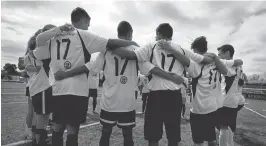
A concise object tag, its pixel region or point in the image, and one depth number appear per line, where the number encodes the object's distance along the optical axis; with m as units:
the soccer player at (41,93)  3.38
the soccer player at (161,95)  2.66
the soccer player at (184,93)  7.26
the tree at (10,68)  87.30
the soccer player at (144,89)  8.81
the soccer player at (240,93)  4.18
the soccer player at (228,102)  3.82
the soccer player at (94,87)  8.01
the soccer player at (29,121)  4.13
